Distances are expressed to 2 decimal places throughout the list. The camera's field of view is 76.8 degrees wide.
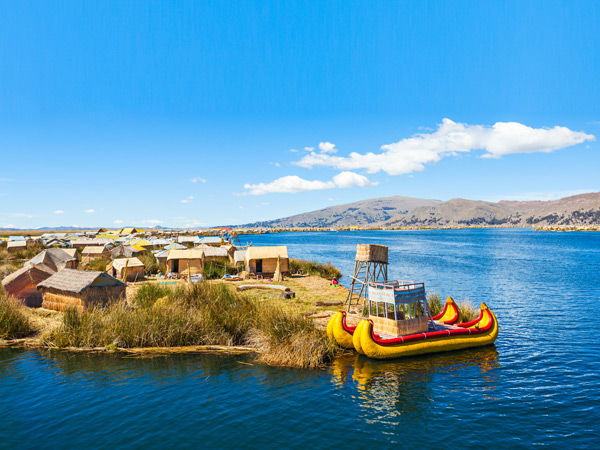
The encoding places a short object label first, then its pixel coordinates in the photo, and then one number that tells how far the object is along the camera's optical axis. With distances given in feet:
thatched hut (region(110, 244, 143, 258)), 162.91
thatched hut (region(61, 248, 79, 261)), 153.52
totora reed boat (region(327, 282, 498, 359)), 52.13
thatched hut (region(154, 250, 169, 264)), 142.61
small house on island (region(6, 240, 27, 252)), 199.50
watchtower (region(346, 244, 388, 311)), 71.41
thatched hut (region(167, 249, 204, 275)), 128.77
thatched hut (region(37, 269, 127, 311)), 68.95
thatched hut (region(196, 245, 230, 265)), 142.41
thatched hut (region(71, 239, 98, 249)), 228.84
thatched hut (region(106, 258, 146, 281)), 117.34
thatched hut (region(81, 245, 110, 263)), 164.45
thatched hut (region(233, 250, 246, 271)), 135.64
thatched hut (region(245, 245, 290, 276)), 127.95
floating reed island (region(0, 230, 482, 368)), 53.47
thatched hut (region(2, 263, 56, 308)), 77.30
